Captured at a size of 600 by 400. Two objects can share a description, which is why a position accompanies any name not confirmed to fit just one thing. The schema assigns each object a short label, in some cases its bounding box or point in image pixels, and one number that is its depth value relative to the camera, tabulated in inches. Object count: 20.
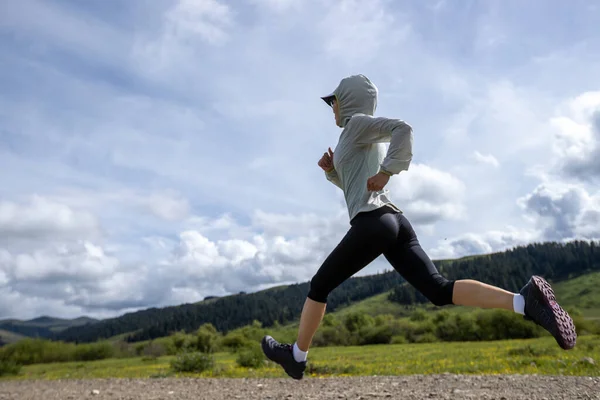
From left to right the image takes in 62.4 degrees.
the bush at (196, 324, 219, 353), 2345.0
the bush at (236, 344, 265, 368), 693.2
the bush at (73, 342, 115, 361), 2061.0
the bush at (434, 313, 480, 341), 2051.2
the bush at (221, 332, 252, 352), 2319.5
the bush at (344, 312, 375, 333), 2792.8
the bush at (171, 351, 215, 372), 660.1
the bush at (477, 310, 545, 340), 1897.1
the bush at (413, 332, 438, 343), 2151.8
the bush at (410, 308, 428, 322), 3008.9
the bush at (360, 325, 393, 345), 2256.4
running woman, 134.7
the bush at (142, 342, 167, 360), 1975.1
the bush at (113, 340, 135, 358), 2175.3
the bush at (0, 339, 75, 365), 1745.3
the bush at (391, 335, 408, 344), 2189.2
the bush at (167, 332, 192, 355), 2164.7
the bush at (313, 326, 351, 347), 2247.8
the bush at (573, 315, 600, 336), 1702.8
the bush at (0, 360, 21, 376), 946.5
